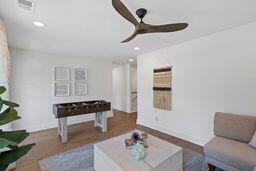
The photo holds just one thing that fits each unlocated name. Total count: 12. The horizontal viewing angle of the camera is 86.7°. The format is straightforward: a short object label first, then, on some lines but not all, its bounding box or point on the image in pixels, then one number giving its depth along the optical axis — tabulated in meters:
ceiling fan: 1.55
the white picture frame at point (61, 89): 4.37
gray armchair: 1.73
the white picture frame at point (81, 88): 4.77
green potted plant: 0.82
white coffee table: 1.65
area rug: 2.25
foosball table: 3.22
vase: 1.73
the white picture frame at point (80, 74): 4.75
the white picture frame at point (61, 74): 4.37
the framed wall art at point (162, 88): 3.64
